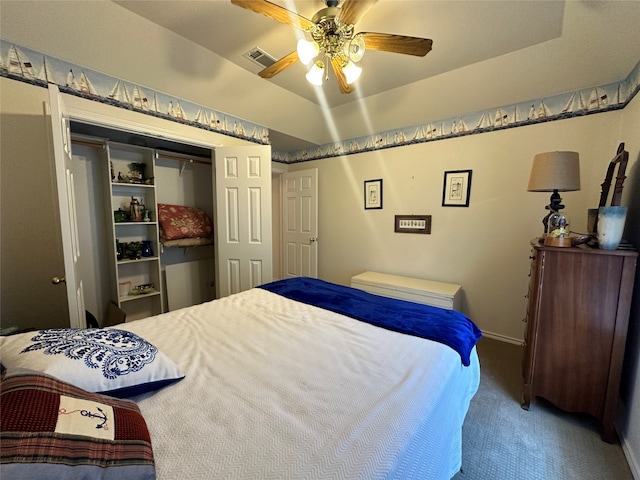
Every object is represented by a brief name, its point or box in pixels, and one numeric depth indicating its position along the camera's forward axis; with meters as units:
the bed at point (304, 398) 0.73
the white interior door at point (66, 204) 1.61
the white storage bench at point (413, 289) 2.81
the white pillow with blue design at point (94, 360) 0.83
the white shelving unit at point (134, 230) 2.82
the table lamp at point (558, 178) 1.73
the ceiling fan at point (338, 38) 1.35
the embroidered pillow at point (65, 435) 0.50
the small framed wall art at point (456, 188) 2.98
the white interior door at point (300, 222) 4.27
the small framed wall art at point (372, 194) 3.66
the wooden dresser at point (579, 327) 1.55
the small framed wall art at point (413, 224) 3.30
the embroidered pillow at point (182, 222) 3.07
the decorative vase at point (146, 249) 3.04
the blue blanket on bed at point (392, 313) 1.44
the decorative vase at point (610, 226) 1.51
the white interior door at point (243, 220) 3.05
